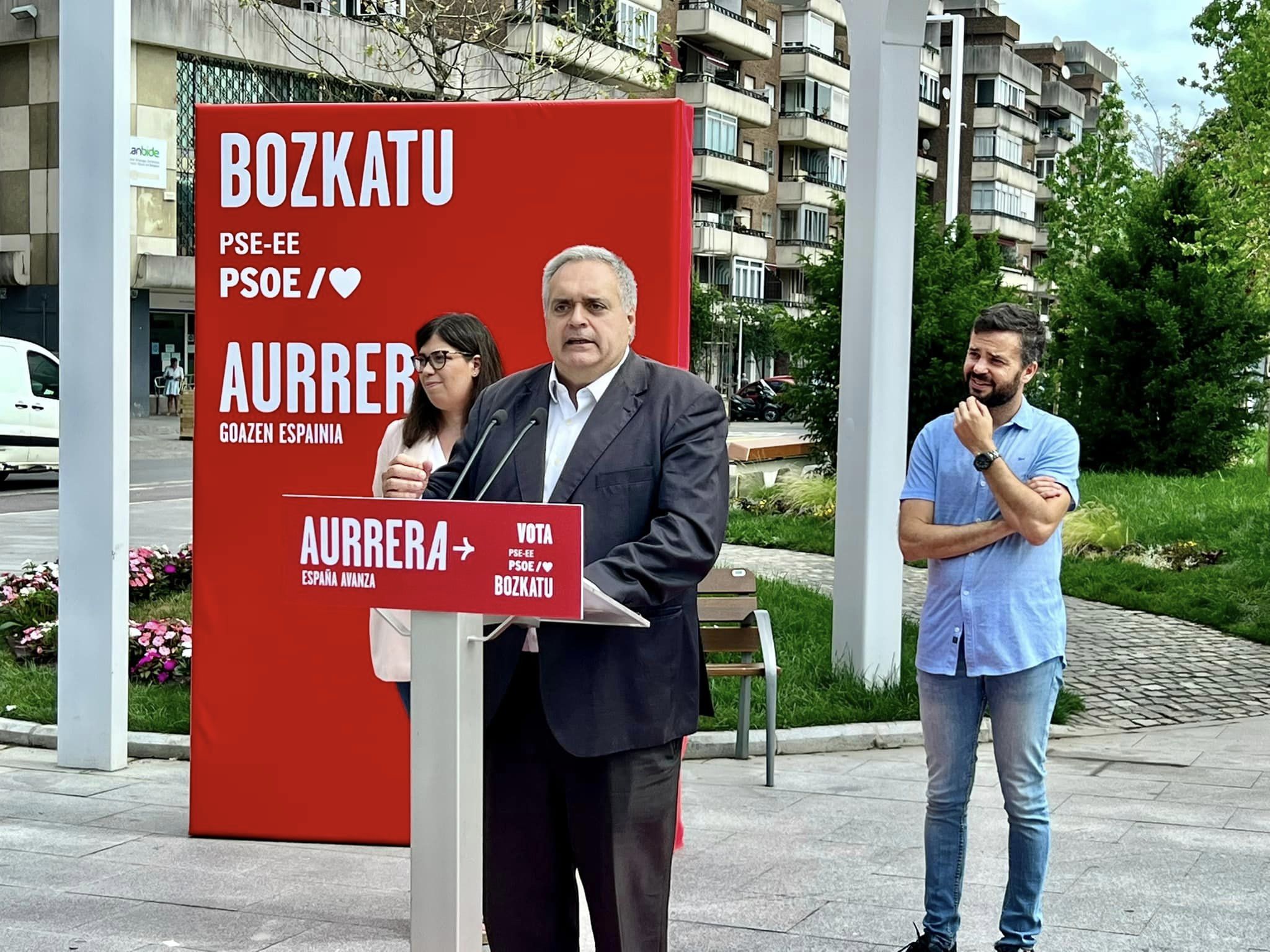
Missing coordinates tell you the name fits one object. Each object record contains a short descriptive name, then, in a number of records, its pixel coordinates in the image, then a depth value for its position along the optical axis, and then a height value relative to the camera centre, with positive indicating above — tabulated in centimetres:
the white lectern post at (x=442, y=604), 302 -40
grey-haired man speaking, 352 -60
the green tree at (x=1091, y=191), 3550 +501
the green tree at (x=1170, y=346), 2372 +100
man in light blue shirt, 454 -56
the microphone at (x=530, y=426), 320 -6
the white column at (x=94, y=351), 711 +17
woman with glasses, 527 +5
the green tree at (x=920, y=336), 1861 +82
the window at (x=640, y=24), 1488 +1135
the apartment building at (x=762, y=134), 6469 +1192
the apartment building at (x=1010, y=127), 8612 +1605
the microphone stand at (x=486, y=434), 341 -8
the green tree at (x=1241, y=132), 1916 +376
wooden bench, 761 -110
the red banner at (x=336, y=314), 577 +31
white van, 2361 -29
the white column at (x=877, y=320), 883 +48
